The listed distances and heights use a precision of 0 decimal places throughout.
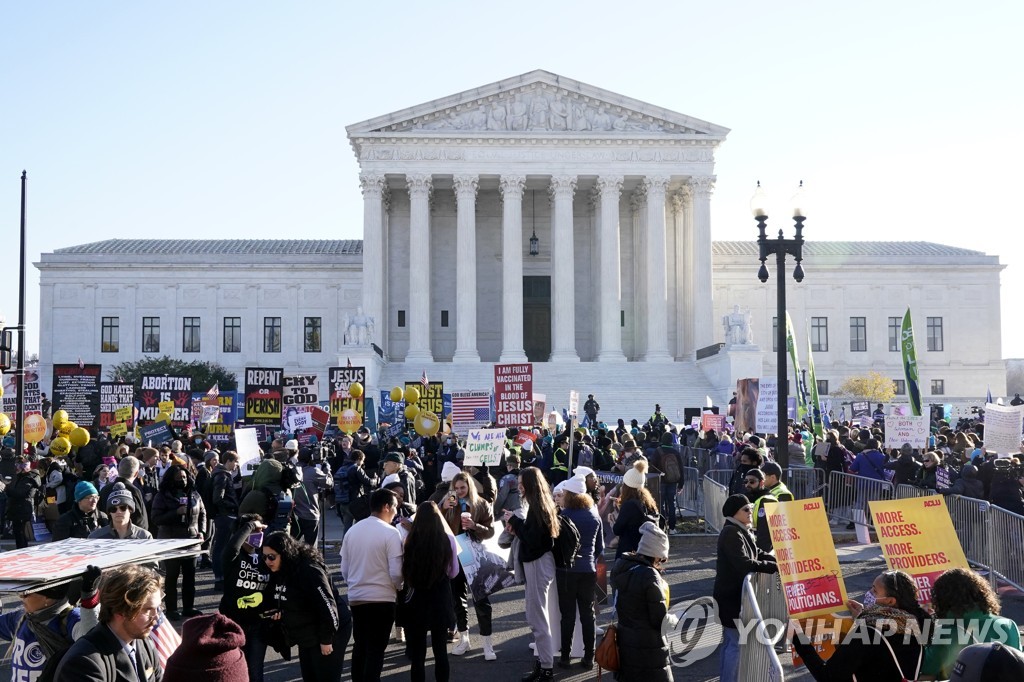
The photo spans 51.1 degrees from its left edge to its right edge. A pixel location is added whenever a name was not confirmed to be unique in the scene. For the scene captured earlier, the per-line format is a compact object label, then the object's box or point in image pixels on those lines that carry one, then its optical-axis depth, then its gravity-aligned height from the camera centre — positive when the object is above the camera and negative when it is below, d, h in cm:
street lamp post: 1653 +166
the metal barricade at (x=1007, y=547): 1309 -214
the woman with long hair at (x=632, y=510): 1017 -129
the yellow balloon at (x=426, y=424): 2341 -103
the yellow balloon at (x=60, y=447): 1738 -110
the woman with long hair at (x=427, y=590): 893 -180
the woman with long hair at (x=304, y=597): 789 -162
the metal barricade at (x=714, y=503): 1769 -224
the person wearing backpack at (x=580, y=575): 1021 -190
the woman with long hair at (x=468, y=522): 1077 -148
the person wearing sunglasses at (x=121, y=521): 980 -131
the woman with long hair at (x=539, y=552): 968 -164
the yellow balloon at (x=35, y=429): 2281 -106
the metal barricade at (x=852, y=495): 1749 -209
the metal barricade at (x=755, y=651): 693 -197
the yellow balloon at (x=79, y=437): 1975 -108
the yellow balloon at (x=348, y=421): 2577 -105
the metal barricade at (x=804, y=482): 1938 -197
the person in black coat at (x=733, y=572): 878 -162
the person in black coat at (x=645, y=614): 763 -171
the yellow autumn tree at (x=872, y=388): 5744 -74
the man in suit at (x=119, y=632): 507 -125
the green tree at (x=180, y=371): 5653 +39
